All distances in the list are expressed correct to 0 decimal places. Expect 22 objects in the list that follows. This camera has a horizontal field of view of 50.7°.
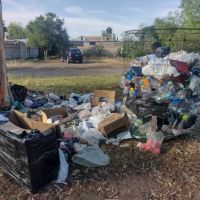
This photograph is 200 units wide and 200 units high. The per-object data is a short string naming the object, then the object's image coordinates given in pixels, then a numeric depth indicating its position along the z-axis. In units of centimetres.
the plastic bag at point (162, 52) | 499
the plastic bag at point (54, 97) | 499
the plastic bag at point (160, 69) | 411
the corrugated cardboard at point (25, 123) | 270
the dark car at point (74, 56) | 1704
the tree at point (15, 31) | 3805
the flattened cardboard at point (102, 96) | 442
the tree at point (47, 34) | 2408
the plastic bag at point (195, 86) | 401
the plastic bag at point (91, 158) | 259
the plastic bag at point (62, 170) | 236
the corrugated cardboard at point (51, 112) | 367
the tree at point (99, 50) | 2248
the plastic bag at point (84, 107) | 421
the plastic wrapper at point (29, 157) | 212
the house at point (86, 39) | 4111
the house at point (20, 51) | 2335
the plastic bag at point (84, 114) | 379
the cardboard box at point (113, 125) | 321
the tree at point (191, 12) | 1497
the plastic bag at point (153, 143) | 288
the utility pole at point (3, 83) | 419
